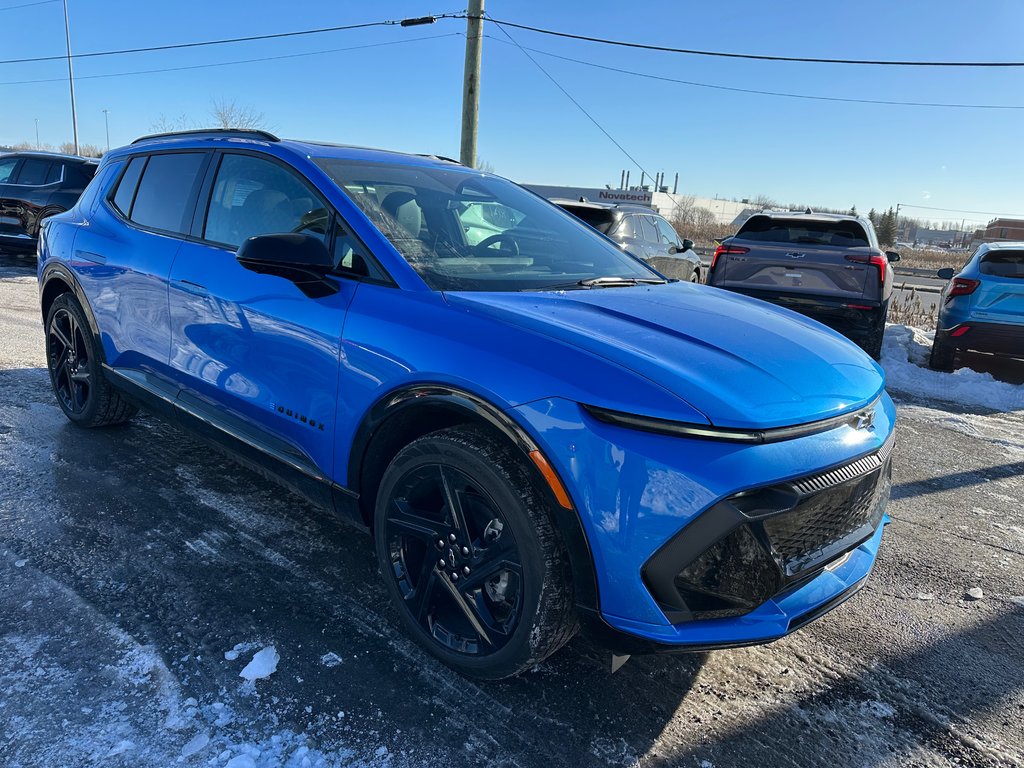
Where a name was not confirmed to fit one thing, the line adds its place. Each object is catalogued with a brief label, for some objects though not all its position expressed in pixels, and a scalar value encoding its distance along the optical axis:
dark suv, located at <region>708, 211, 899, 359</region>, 6.77
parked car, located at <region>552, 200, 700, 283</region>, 9.08
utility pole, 12.96
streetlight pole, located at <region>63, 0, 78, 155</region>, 32.22
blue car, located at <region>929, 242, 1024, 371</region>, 6.84
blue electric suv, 1.82
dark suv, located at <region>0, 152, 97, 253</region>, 11.59
